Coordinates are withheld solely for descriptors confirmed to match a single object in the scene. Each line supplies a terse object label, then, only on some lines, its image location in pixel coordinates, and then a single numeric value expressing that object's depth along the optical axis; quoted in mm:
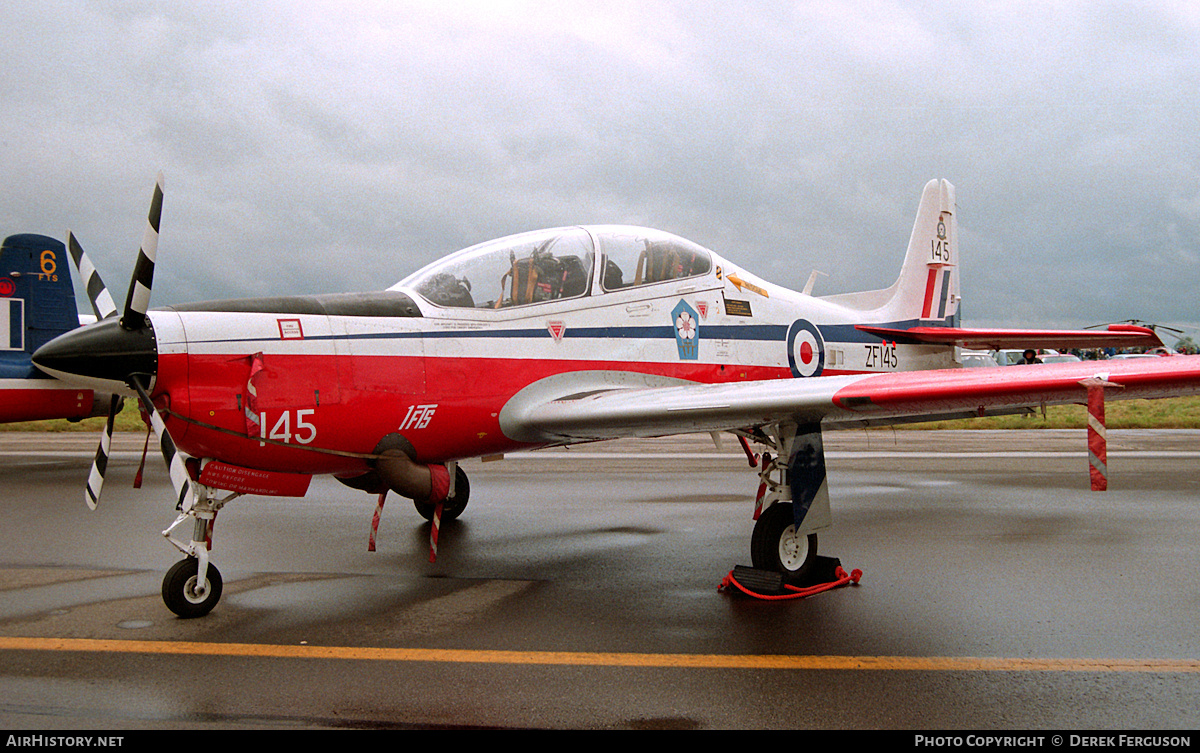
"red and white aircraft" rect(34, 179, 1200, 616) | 4148
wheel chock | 4930
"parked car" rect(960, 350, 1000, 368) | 28278
